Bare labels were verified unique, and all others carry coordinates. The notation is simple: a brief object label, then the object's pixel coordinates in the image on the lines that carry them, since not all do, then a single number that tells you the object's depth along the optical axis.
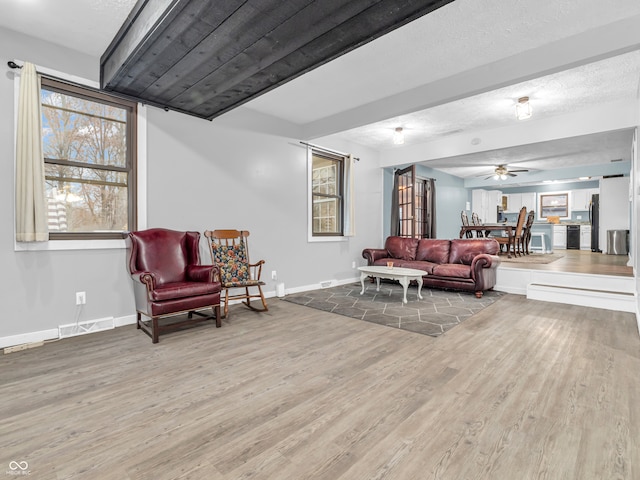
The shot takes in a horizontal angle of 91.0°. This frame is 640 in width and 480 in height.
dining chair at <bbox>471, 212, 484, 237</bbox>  8.06
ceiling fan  7.13
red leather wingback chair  2.81
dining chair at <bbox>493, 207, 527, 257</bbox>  6.75
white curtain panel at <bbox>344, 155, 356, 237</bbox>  5.67
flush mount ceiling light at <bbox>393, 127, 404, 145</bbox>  5.40
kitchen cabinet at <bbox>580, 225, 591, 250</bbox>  10.07
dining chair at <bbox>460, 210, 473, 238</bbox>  7.54
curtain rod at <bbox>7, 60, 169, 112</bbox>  2.67
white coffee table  4.22
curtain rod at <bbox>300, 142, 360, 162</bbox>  5.19
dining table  6.71
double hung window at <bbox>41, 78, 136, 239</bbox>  2.97
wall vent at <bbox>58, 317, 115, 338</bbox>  2.92
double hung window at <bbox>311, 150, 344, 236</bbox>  5.55
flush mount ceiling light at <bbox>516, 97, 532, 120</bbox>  4.03
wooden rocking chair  3.66
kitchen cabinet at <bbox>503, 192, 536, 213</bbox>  11.12
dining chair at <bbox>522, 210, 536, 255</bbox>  7.27
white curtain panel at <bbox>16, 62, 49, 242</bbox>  2.66
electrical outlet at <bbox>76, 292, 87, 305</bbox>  3.00
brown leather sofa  4.64
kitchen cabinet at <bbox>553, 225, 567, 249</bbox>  10.69
